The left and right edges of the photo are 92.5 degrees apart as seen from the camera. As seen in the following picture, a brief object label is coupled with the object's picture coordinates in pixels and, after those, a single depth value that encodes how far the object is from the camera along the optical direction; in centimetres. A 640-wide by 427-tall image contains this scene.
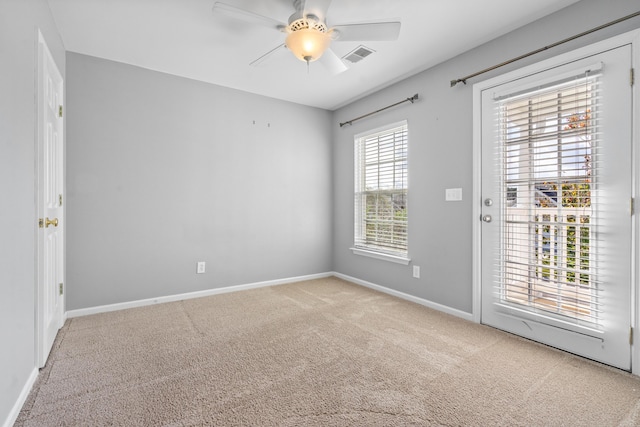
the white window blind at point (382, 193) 365
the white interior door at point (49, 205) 194
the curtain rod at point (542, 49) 198
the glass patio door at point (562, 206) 201
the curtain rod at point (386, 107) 334
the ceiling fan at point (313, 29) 197
